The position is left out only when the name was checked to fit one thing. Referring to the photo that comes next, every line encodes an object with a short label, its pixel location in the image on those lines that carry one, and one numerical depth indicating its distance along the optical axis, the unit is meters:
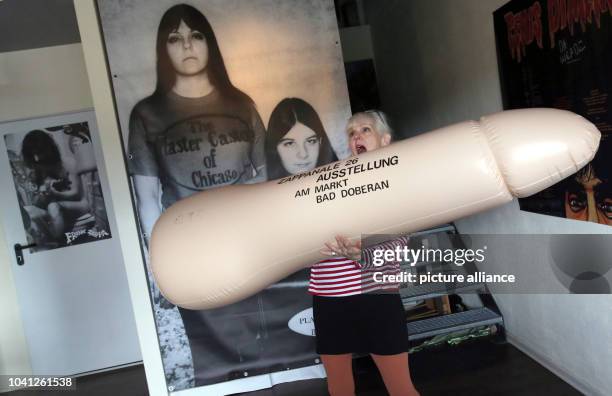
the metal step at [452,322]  2.67
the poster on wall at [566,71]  1.70
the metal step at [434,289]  2.78
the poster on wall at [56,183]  3.45
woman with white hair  1.50
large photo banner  2.45
